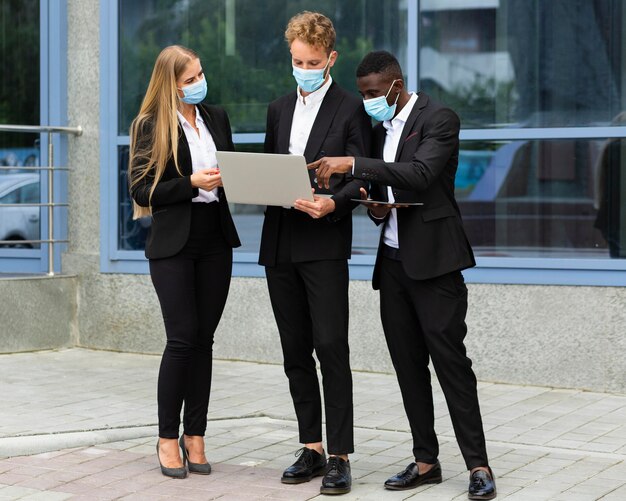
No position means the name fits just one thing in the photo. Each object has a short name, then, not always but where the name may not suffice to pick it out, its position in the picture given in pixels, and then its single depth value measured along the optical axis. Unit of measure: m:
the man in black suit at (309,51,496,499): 4.89
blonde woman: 5.25
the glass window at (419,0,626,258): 7.59
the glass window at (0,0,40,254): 9.61
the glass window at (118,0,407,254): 8.45
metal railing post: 9.34
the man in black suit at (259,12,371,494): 5.05
